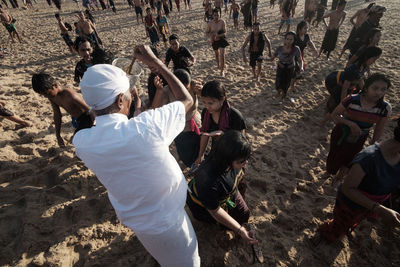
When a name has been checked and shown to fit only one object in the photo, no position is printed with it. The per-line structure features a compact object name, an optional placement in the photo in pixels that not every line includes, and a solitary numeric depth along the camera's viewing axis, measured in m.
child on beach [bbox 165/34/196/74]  4.07
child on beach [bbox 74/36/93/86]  3.66
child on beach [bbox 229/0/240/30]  9.61
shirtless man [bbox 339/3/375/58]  5.86
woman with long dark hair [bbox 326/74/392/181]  2.42
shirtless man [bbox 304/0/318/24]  9.34
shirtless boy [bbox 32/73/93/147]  2.55
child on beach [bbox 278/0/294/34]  7.95
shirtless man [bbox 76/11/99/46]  6.62
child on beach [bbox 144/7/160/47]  7.70
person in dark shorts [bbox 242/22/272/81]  5.17
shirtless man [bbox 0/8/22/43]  8.24
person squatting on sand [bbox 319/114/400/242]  1.70
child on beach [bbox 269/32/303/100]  4.39
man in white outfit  1.11
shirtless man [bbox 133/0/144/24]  10.90
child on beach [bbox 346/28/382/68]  3.96
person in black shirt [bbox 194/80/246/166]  2.23
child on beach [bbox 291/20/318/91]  4.89
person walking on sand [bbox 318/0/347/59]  6.16
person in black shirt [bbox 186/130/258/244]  1.55
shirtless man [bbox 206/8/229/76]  5.86
